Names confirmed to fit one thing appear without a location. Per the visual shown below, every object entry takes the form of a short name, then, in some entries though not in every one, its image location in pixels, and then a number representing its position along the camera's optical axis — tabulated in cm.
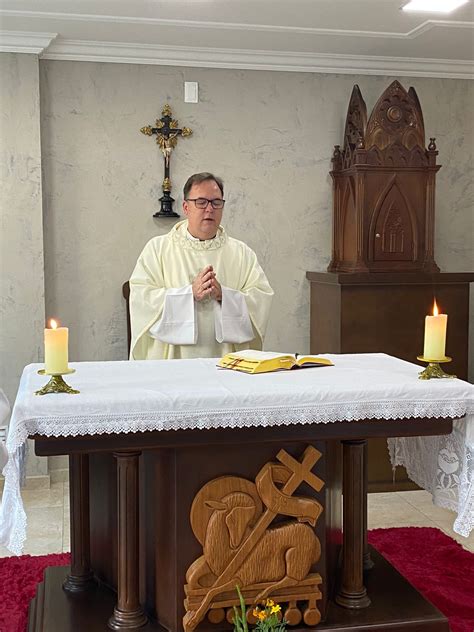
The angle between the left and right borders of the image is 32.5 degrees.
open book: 291
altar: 244
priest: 385
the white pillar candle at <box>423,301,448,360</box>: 268
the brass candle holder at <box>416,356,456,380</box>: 278
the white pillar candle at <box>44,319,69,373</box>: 246
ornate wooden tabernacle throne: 489
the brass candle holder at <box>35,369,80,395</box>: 249
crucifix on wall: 507
